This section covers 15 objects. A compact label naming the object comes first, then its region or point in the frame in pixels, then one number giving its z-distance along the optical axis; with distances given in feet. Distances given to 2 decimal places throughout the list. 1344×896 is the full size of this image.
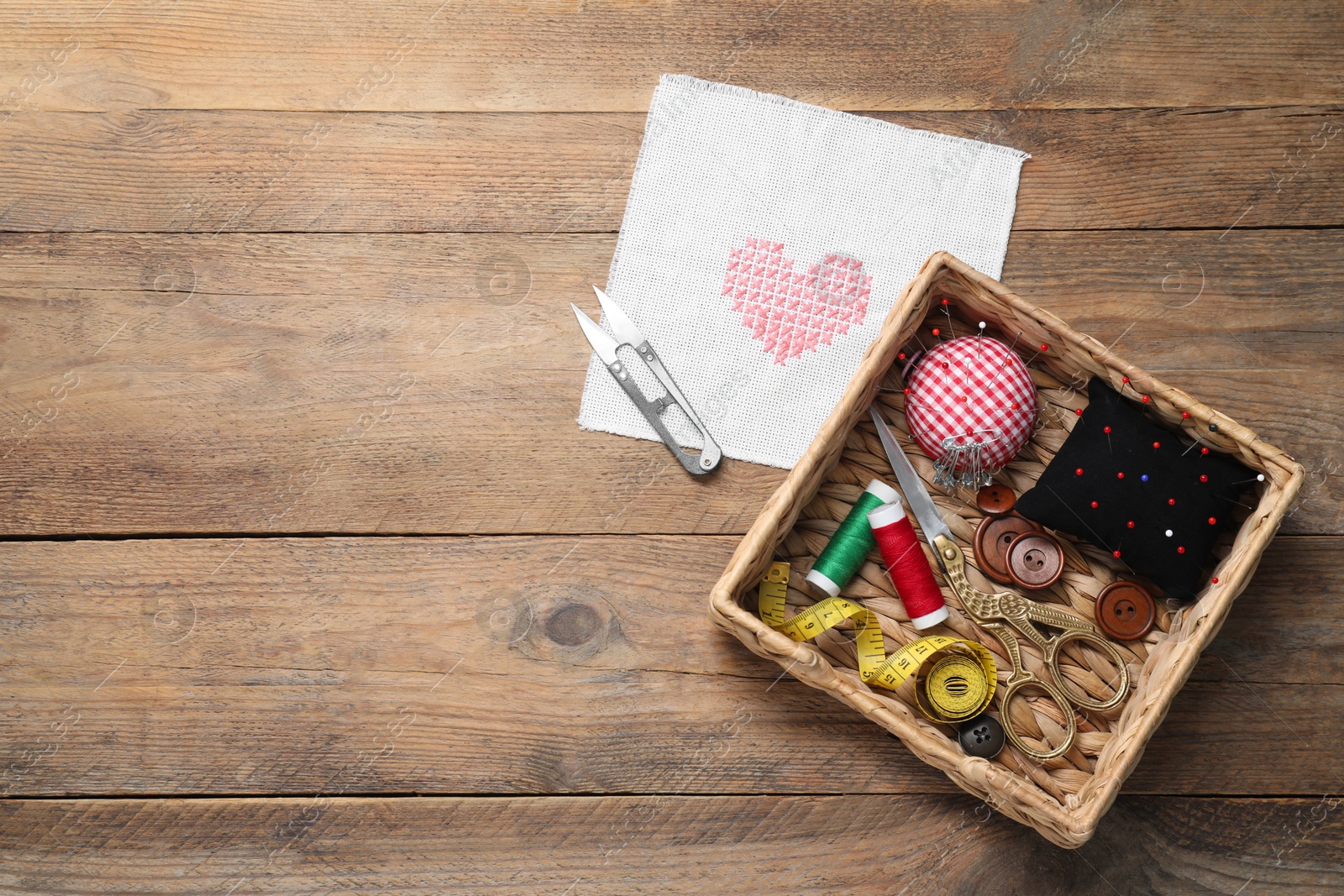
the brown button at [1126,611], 2.95
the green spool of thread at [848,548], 2.96
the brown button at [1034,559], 2.97
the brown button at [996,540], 2.99
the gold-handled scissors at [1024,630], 2.92
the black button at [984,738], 2.94
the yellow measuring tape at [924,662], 2.92
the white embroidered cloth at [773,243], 3.12
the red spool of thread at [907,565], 2.93
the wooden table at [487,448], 3.04
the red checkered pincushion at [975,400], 2.91
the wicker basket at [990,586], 2.81
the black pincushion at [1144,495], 2.88
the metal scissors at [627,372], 3.09
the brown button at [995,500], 3.01
